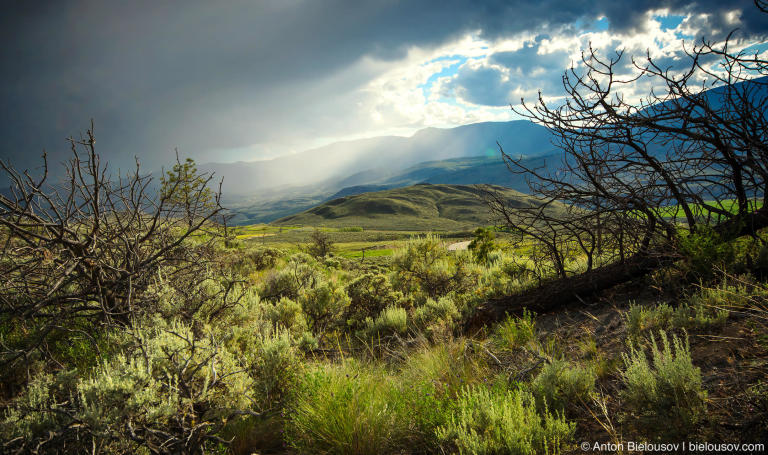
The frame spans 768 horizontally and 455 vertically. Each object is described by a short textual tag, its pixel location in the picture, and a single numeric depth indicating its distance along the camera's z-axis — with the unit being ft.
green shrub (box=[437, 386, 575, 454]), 7.93
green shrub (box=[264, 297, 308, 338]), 23.65
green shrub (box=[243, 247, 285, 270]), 63.26
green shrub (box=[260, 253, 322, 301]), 31.89
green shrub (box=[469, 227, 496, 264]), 49.24
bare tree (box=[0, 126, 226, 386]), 12.98
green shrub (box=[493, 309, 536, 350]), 15.65
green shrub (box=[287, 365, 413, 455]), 9.77
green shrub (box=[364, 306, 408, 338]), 24.04
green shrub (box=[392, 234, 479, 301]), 32.30
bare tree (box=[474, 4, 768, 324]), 14.21
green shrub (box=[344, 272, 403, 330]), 28.89
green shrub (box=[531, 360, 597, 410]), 9.98
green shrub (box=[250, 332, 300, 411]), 13.08
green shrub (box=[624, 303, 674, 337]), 12.62
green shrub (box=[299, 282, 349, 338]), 27.66
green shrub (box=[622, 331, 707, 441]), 7.61
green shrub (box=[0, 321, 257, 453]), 8.62
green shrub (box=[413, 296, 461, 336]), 22.02
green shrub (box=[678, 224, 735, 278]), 14.48
